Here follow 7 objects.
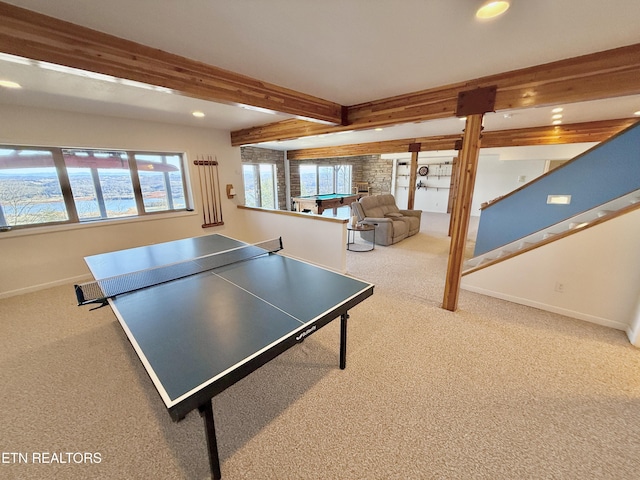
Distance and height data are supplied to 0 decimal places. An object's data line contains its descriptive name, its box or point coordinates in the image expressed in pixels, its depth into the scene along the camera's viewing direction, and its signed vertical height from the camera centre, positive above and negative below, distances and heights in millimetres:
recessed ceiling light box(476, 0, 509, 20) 1388 +985
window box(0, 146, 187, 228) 3348 -22
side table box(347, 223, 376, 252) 5348 -1495
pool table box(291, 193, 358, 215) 7578 -699
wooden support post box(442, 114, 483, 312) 2607 -317
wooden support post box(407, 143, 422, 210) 6688 +407
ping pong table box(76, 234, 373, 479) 1076 -812
